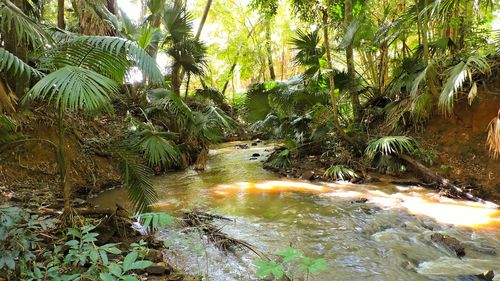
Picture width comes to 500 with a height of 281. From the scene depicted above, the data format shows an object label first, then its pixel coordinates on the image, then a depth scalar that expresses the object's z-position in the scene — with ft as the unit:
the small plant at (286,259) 6.13
